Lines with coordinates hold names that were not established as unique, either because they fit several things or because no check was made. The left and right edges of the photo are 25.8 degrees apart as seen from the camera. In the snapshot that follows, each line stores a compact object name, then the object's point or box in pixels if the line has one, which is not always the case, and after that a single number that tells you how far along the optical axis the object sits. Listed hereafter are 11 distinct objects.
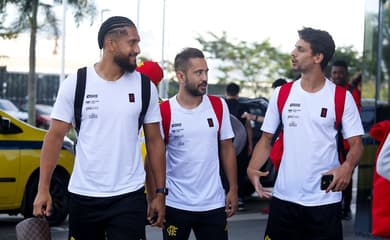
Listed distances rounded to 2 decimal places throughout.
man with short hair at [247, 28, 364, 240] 5.05
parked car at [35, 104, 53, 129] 31.68
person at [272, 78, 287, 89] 11.26
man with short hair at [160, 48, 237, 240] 5.43
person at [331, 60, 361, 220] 10.65
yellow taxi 9.63
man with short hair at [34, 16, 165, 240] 4.75
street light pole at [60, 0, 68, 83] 23.41
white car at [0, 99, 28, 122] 27.96
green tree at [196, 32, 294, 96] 19.87
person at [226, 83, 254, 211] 11.60
